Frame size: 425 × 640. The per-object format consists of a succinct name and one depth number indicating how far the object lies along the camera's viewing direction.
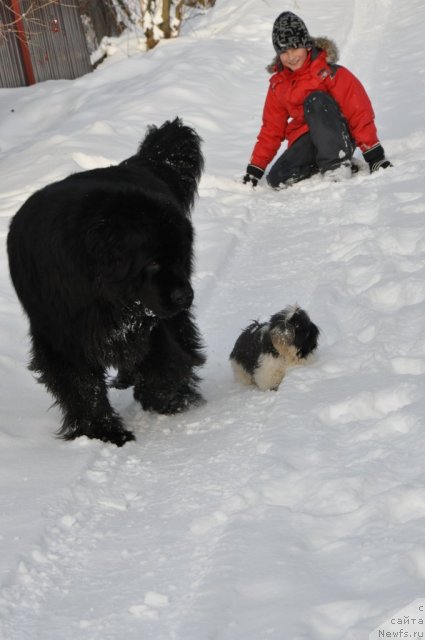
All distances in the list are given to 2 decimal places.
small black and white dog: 7.86
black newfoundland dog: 6.40
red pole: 25.18
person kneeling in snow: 13.59
